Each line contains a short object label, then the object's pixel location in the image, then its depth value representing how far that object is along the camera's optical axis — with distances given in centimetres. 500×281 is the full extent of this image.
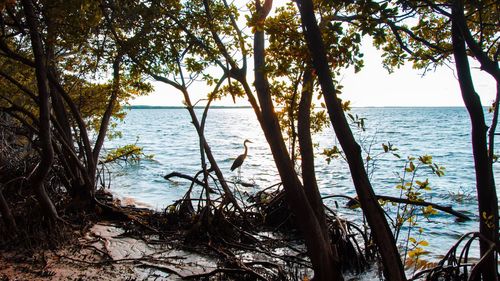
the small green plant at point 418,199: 412
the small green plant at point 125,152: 1143
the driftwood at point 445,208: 697
